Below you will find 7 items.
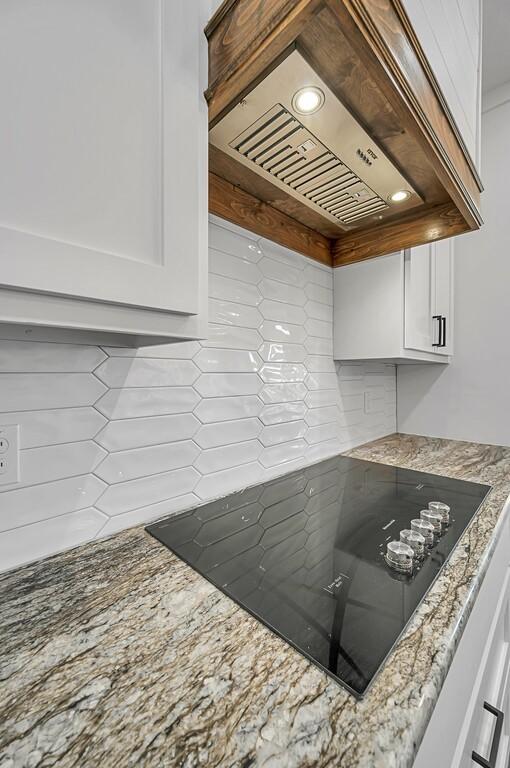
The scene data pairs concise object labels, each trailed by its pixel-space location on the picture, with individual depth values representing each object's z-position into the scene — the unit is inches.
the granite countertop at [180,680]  13.9
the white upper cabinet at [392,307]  53.0
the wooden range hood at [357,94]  21.4
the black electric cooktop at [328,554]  19.9
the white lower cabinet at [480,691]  18.2
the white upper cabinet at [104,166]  15.5
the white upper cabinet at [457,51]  30.6
